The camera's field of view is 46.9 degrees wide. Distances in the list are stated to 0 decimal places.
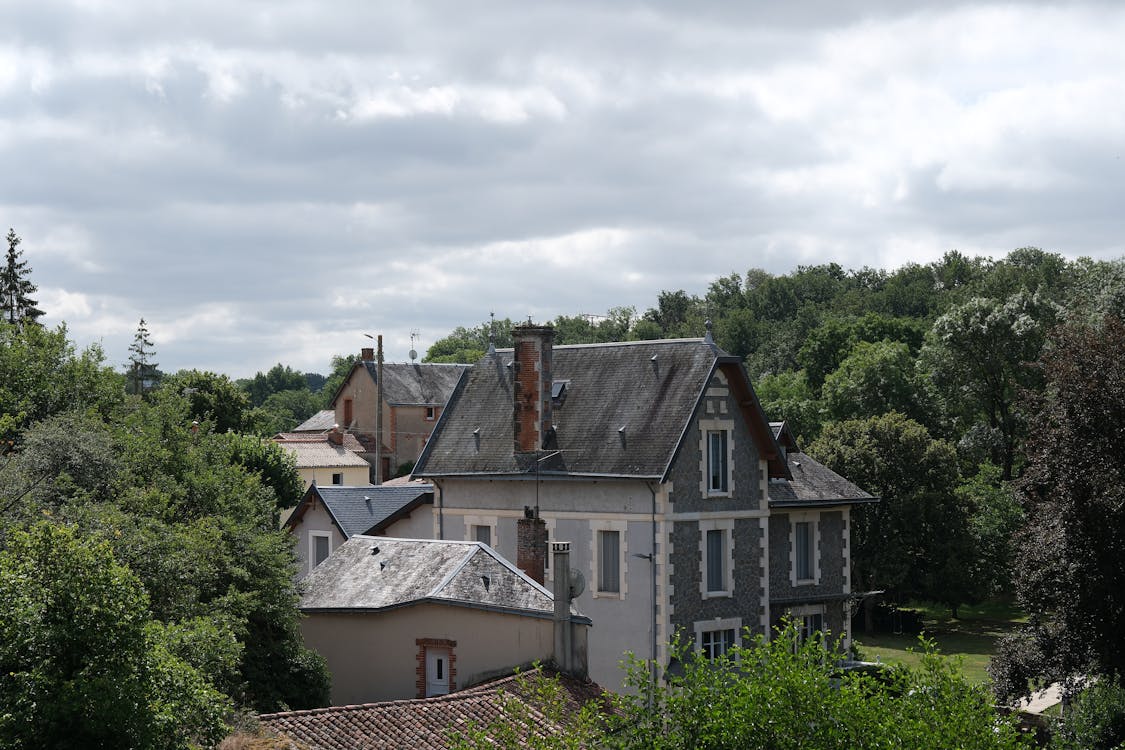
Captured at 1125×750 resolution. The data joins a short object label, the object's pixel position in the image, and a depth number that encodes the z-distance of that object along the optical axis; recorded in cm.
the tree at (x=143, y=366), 8362
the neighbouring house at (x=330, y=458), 6638
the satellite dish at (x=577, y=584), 2547
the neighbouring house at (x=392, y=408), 7344
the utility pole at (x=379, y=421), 4741
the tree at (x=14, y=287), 6066
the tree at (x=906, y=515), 4938
